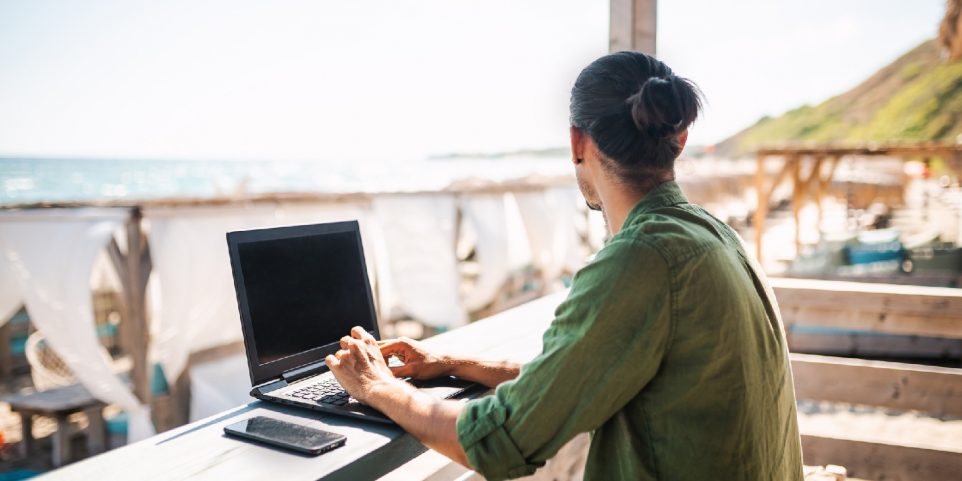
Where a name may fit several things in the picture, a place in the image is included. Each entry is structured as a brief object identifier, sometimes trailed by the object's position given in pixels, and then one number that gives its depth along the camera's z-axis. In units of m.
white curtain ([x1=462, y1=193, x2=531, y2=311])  8.52
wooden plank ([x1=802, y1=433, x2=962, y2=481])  2.64
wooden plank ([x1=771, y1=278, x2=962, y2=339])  2.90
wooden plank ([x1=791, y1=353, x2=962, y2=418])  2.89
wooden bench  5.27
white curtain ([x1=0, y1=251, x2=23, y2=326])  5.13
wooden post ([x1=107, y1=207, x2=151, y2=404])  5.39
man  1.01
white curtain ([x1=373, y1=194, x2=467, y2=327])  7.68
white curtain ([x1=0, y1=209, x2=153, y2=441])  5.19
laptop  1.50
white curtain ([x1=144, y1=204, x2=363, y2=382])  5.46
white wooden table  1.17
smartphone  1.23
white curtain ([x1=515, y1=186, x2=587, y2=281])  9.70
